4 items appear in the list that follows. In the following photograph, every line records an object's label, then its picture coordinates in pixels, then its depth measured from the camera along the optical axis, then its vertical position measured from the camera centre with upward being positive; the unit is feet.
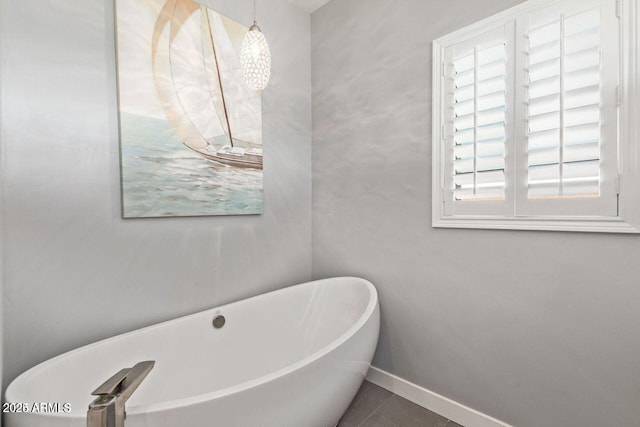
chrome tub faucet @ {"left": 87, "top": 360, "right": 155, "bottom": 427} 1.98 -1.37
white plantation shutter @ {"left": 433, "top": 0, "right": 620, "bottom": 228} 3.69 +1.35
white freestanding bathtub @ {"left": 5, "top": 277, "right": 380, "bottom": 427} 2.72 -2.06
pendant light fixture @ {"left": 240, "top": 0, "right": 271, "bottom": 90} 4.04 +2.15
